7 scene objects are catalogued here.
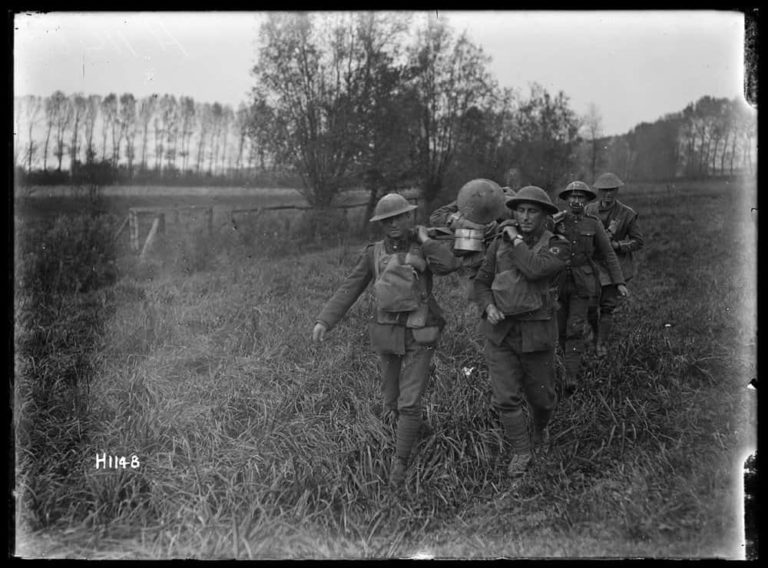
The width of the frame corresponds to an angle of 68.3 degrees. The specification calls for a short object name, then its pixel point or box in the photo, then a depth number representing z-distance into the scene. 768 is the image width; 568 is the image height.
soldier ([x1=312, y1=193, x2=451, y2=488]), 3.99
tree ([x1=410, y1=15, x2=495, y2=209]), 10.08
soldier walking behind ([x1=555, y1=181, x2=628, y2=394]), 5.59
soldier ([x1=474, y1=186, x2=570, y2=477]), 3.99
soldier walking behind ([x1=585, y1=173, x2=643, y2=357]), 6.10
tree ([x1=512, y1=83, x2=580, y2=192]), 9.70
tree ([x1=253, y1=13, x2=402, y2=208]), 9.67
